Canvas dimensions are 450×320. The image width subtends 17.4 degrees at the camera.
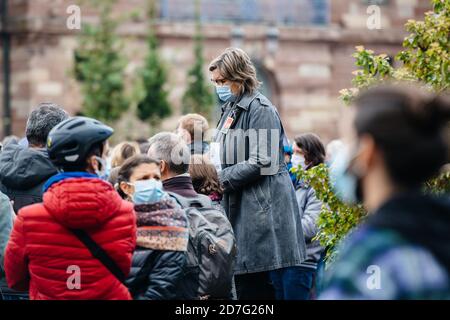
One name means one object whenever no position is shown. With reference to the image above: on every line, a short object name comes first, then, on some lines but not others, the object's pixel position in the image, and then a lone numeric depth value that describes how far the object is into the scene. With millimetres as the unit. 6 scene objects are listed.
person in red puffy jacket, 7290
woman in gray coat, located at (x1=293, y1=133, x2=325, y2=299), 13409
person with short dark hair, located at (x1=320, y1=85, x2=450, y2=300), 4497
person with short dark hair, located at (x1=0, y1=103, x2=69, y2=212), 9578
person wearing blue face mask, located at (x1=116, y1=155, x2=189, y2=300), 8112
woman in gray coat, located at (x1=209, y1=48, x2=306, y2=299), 10564
